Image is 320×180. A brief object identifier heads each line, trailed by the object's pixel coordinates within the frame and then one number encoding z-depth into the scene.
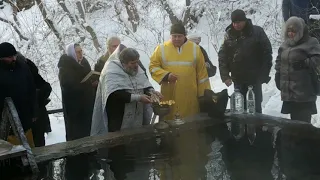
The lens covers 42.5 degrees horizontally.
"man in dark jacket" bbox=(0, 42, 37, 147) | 4.04
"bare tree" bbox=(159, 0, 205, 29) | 11.70
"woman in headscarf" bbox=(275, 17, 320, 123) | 4.61
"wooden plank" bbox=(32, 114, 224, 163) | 3.15
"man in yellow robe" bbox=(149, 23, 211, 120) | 4.67
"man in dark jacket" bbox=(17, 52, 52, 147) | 4.66
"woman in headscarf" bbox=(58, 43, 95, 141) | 5.39
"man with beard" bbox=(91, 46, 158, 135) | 3.97
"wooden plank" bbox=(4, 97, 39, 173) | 2.82
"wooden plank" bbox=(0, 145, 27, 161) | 2.71
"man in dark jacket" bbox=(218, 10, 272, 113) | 5.23
